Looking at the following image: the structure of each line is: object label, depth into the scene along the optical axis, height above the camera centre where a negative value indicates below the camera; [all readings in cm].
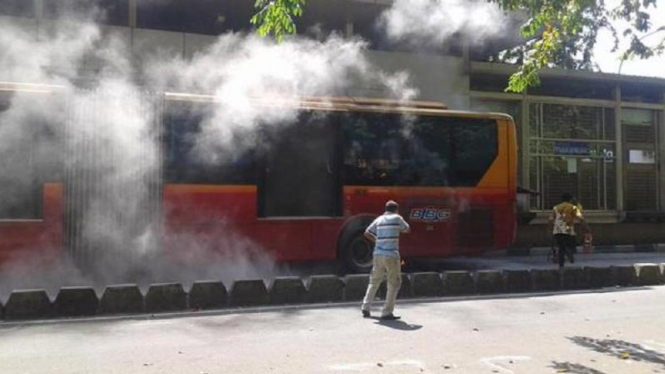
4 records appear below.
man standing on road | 721 -72
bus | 861 +18
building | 1530 +280
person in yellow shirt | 1194 -51
